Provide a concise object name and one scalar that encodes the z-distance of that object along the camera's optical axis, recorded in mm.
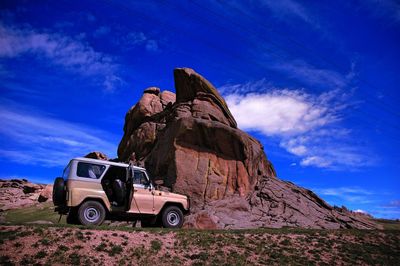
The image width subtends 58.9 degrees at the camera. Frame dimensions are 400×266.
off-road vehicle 14750
